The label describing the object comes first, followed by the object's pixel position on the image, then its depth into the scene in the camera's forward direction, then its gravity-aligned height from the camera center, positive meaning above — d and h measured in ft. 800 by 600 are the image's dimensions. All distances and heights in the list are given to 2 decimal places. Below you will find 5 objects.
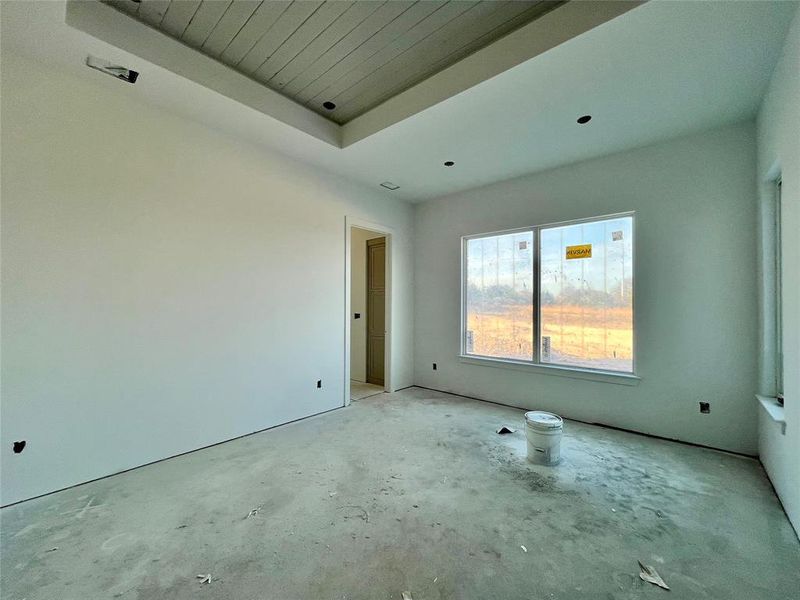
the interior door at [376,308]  17.48 -0.33
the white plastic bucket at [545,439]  8.61 -3.66
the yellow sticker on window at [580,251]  12.06 +1.89
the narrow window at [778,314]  8.26 -0.33
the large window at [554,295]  11.41 +0.27
